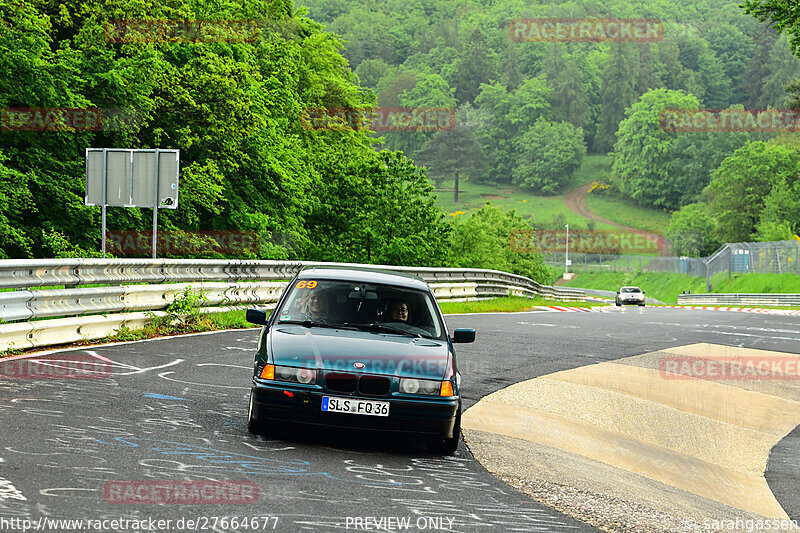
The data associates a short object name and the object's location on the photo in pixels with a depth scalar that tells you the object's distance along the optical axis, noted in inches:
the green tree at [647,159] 7249.0
